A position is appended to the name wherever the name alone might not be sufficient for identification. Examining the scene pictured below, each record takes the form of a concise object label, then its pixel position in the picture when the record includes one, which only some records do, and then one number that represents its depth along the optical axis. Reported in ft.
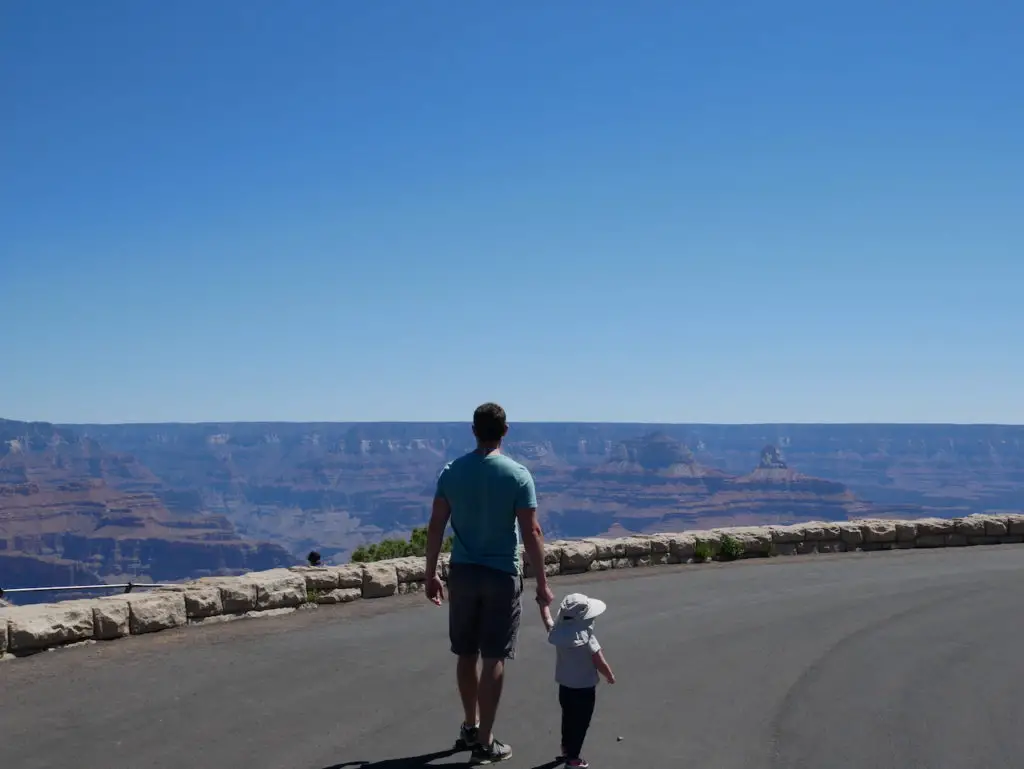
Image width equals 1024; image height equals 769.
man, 18.97
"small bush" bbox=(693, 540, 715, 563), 49.90
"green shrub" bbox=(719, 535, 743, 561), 51.11
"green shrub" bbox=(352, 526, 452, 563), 63.10
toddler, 18.29
